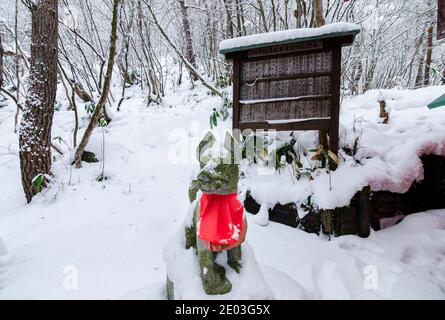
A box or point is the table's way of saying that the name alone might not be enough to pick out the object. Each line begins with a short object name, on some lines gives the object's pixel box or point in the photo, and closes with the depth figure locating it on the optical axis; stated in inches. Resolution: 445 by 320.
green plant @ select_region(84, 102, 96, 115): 324.0
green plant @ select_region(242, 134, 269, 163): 173.2
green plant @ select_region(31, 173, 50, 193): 173.2
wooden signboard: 142.4
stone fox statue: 66.2
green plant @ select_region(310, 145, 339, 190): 141.9
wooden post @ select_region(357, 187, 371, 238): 133.1
